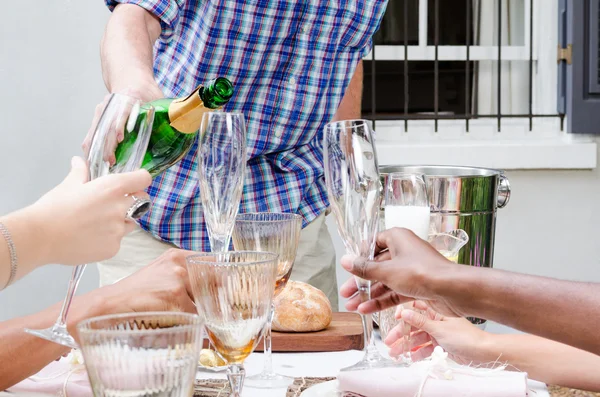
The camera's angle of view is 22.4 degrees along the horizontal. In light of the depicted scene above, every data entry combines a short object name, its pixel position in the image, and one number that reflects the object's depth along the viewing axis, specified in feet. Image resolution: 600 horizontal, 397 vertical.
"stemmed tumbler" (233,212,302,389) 5.11
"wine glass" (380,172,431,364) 5.37
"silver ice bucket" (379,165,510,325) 6.09
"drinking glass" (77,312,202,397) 3.79
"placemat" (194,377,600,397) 4.90
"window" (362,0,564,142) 12.78
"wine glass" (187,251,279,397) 4.34
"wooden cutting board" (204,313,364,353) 5.64
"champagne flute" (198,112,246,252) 5.01
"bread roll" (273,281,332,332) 5.73
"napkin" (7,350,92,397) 4.80
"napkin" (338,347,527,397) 4.67
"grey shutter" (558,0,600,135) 11.78
